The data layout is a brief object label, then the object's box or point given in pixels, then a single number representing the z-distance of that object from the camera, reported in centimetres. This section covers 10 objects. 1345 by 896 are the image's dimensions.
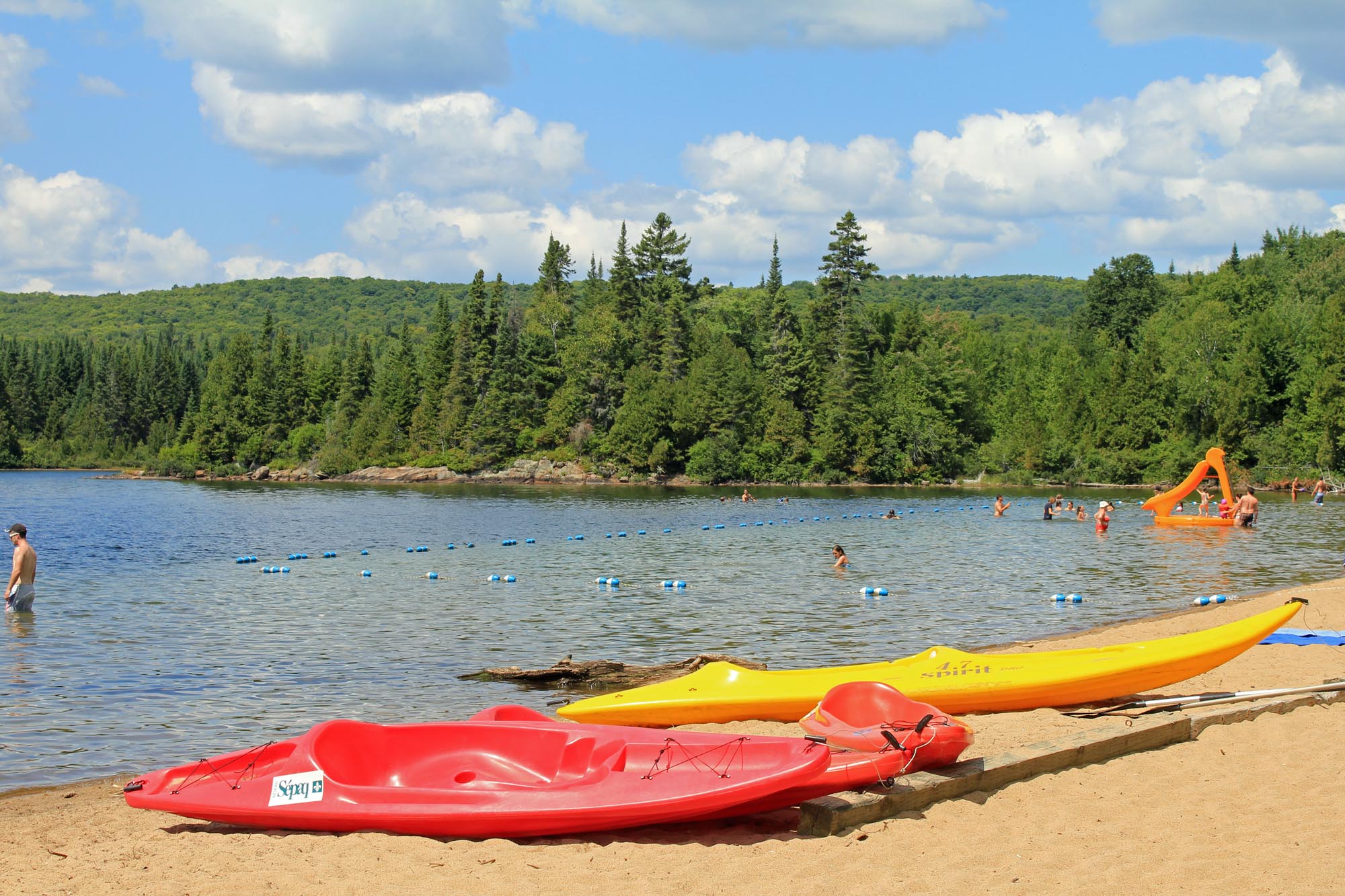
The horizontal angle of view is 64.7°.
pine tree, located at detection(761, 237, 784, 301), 10058
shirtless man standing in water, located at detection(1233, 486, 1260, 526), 3919
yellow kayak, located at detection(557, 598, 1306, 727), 1078
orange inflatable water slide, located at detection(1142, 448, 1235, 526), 4100
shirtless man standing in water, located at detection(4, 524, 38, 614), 1897
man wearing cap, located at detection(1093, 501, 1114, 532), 3841
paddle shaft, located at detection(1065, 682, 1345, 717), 1006
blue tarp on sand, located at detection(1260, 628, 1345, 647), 1438
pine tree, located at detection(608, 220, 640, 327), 10406
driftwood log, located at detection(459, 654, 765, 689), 1376
